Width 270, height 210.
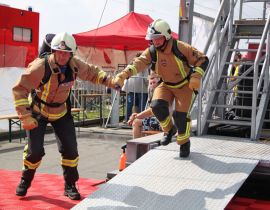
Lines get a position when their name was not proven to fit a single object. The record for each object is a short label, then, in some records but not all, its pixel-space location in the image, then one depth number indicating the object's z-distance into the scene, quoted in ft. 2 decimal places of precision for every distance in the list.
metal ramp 15.07
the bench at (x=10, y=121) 34.40
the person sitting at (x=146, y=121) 23.47
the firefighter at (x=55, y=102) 16.52
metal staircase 21.83
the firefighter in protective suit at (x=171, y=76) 18.06
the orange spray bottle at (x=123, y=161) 20.56
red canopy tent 40.22
